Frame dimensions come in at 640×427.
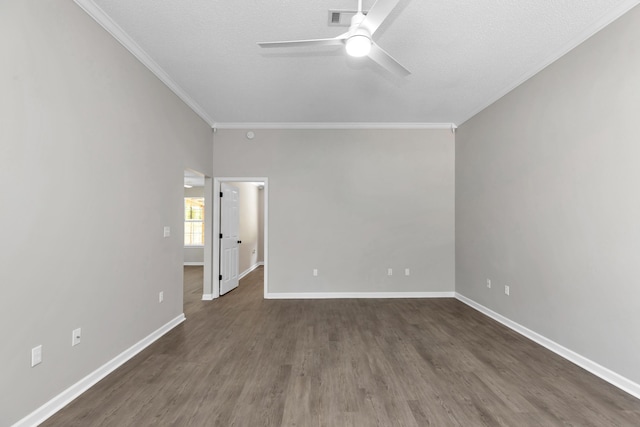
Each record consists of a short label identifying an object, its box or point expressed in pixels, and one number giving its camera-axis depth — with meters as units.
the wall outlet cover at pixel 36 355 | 1.85
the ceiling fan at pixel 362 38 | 1.69
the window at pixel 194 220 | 9.19
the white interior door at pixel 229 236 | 5.09
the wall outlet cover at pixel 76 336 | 2.17
